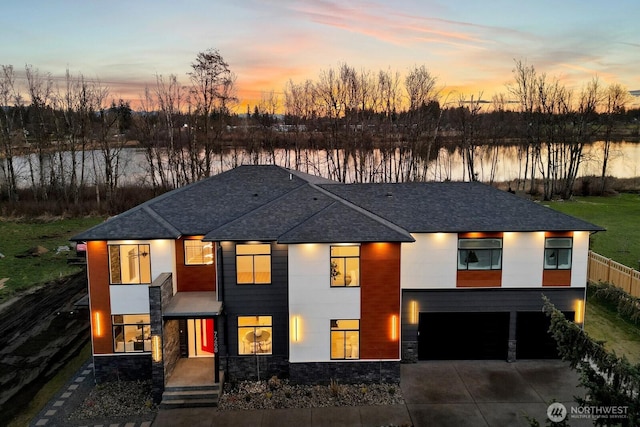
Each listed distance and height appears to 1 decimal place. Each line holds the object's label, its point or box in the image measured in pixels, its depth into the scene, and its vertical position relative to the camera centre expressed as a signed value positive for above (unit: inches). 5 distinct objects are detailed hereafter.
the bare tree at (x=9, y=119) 1599.4 +113.7
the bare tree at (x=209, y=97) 1408.7 +173.1
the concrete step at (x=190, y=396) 504.1 -280.2
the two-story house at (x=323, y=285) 542.6 -173.5
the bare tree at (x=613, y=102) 1994.2 +214.0
